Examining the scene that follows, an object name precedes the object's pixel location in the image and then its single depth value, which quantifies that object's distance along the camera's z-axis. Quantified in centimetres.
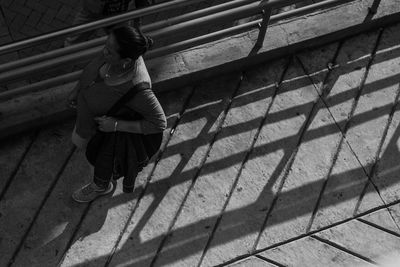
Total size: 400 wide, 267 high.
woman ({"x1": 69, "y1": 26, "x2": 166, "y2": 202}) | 378
